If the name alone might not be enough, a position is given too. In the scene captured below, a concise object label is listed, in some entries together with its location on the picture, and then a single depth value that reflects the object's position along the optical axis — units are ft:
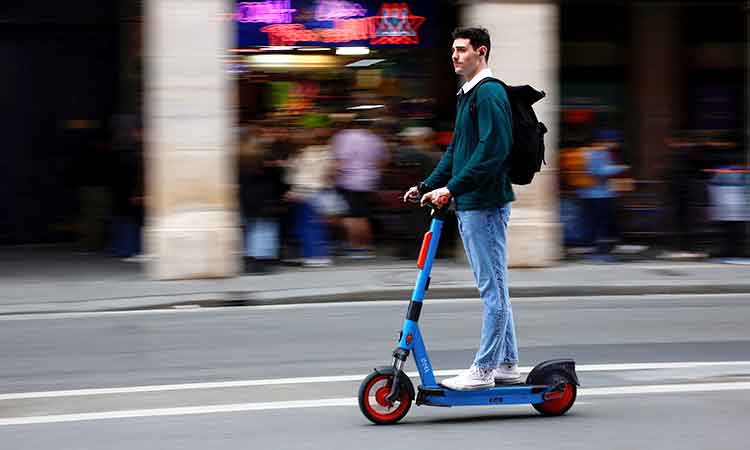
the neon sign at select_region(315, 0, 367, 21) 46.50
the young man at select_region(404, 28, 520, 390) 17.60
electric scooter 17.99
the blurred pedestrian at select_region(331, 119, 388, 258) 42.57
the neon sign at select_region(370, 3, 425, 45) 47.75
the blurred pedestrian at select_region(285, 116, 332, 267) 41.32
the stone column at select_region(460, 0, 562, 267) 39.83
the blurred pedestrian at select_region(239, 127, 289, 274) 39.60
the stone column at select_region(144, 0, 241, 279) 37.70
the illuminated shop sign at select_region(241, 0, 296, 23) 45.60
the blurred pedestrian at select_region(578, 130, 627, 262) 42.16
